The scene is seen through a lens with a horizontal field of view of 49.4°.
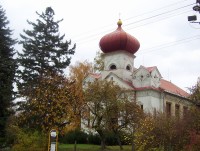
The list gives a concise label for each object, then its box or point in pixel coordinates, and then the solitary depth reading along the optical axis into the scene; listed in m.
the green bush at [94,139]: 23.35
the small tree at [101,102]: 19.81
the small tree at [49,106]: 17.31
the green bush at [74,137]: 24.00
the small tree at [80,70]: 31.68
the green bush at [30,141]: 15.43
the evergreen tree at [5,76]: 19.72
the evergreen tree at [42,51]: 20.37
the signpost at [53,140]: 12.04
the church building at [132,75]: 25.96
